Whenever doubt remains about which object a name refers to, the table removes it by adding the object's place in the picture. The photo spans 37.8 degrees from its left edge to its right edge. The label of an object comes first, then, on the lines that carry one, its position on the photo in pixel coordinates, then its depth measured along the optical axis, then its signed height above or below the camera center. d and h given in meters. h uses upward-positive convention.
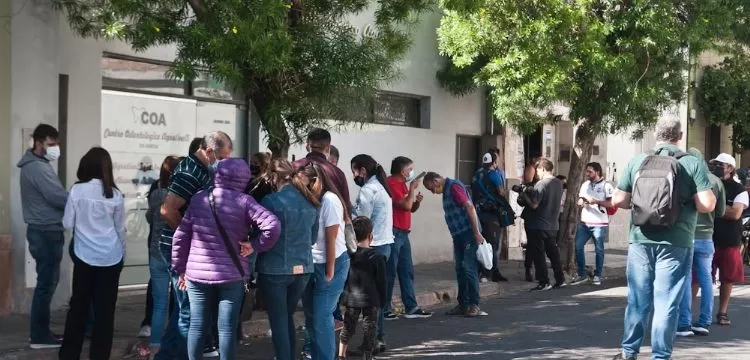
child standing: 8.76 -0.77
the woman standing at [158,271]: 8.98 -0.67
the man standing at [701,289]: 10.36 -0.89
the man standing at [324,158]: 8.45 +0.26
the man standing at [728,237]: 11.11 -0.41
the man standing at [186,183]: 7.92 +0.05
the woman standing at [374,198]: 10.21 -0.06
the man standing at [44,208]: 9.36 -0.18
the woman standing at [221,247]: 7.24 -0.38
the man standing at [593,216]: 15.62 -0.29
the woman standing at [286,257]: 7.63 -0.46
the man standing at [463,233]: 11.66 -0.42
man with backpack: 8.20 -0.27
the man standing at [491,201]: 15.50 -0.10
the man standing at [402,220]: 11.64 -0.29
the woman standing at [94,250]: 8.49 -0.48
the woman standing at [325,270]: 8.01 -0.58
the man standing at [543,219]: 15.04 -0.34
